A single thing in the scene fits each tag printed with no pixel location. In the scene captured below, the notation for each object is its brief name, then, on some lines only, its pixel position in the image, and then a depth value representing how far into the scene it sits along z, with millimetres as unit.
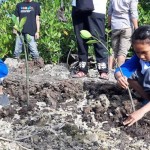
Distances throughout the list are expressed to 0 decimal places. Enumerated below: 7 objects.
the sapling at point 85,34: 2729
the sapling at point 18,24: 3016
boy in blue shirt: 2639
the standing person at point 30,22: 5367
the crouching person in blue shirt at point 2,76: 3402
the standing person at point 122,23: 4543
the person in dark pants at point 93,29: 4160
